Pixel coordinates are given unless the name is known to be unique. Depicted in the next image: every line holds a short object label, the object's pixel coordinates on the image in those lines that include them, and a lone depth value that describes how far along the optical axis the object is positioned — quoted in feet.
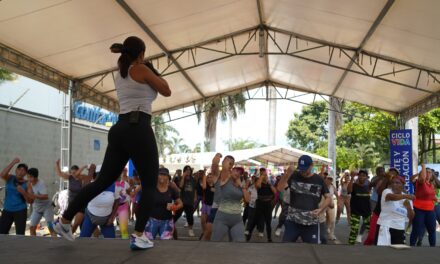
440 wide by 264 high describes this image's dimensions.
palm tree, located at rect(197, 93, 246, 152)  100.48
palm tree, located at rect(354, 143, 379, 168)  154.61
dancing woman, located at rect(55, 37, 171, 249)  9.60
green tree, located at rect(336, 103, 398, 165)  88.26
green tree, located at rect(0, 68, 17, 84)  53.01
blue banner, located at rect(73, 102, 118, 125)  74.92
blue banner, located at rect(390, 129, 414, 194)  48.65
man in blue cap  16.90
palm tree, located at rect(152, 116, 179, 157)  203.35
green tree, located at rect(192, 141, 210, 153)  285.64
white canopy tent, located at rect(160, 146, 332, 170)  71.26
